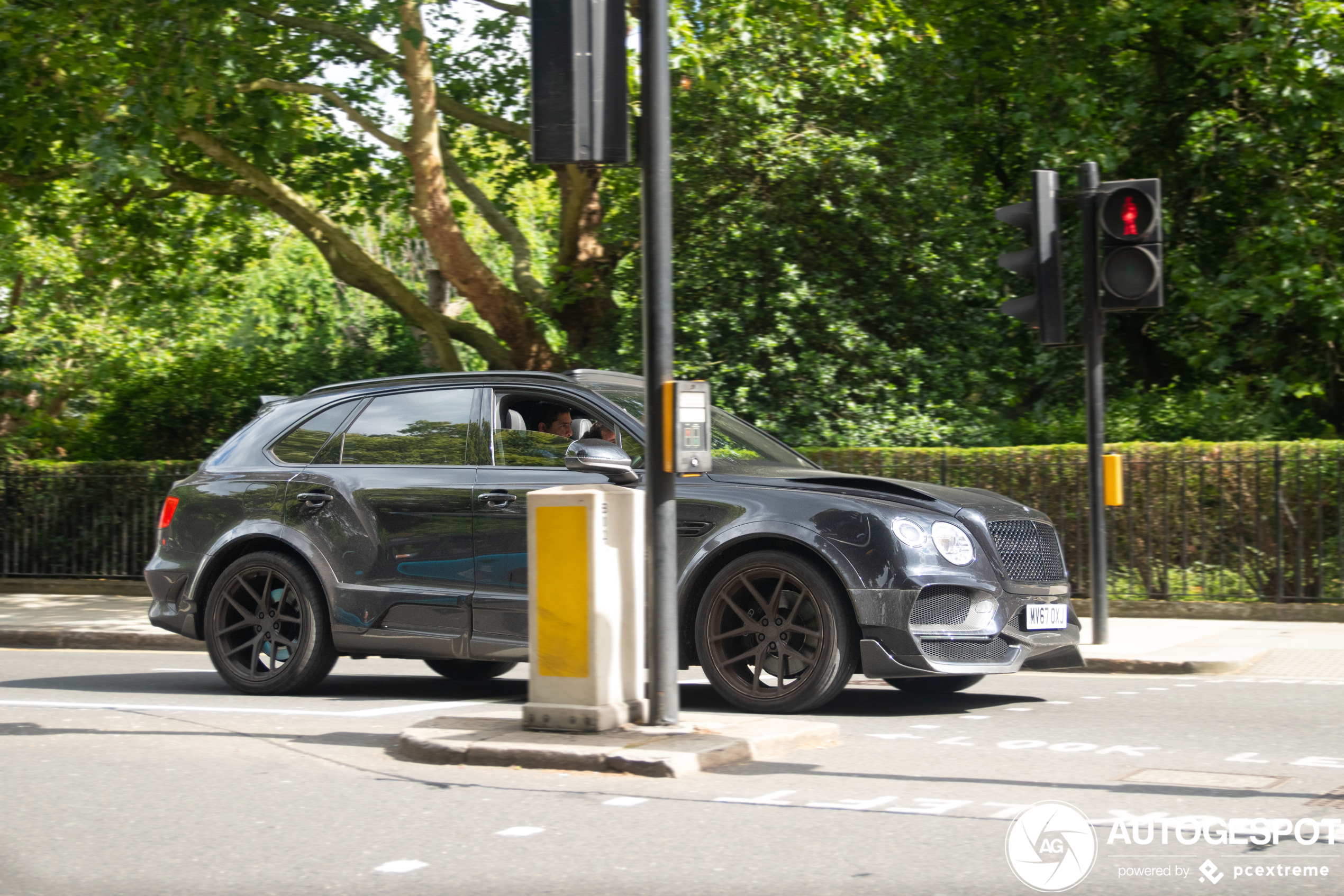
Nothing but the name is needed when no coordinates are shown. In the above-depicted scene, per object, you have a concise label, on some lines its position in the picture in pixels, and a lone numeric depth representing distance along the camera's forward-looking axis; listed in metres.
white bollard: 6.32
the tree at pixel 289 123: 15.07
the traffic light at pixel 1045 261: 10.25
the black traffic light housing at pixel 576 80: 6.22
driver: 7.97
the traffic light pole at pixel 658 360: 6.33
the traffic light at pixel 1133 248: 10.08
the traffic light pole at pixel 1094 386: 10.37
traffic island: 5.89
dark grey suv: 7.09
